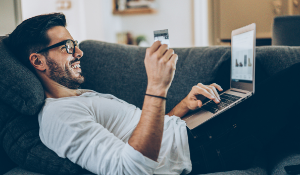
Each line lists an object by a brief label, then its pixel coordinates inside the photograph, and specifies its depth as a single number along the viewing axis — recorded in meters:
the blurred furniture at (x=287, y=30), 1.85
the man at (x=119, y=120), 0.78
